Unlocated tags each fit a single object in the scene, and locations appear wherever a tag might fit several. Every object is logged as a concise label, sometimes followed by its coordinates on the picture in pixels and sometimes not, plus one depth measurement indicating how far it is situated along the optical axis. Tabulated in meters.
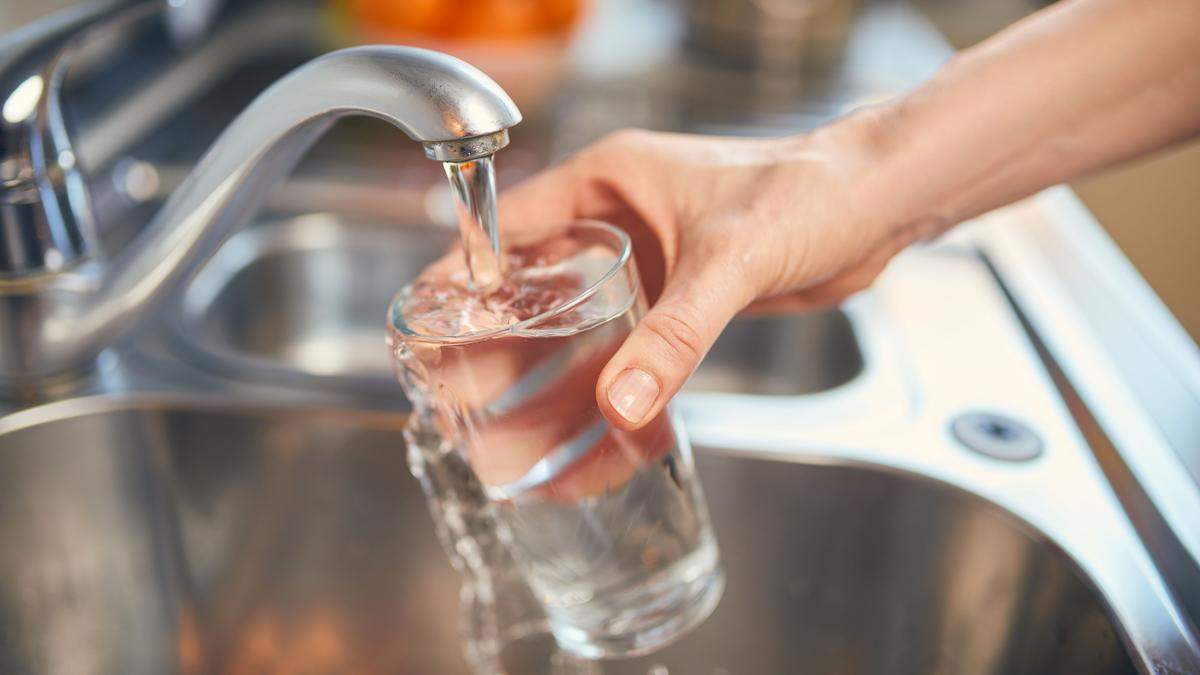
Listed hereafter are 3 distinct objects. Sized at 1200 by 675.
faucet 0.41
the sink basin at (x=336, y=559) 0.61
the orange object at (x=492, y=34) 0.99
